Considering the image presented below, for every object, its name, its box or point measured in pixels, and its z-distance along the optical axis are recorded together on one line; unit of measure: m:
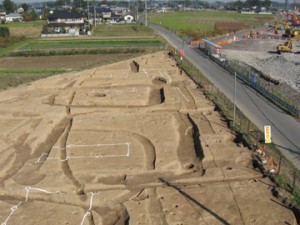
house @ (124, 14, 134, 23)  127.62
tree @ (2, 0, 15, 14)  157.88
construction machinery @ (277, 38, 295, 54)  57.45
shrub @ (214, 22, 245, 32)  89.00
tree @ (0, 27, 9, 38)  77.66
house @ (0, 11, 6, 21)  122.46
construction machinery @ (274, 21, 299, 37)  65.12
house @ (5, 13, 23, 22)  127.06
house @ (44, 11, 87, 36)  86.07
